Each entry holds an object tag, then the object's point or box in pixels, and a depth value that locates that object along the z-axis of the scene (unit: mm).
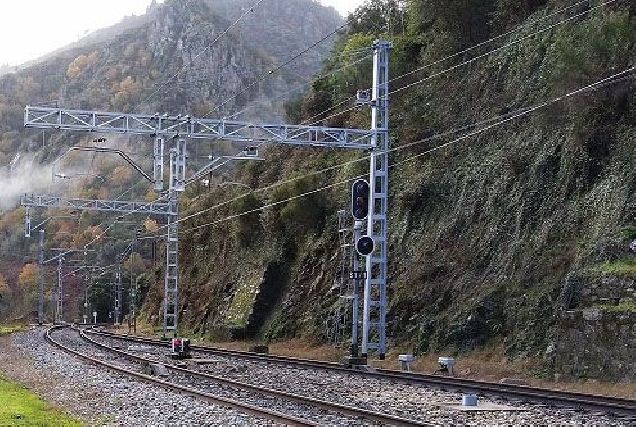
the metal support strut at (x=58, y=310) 87038
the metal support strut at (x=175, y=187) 34906
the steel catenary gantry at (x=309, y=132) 30625
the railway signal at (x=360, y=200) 30578
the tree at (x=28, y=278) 126062
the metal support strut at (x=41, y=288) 78812
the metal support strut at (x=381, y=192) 30750
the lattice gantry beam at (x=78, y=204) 49094
